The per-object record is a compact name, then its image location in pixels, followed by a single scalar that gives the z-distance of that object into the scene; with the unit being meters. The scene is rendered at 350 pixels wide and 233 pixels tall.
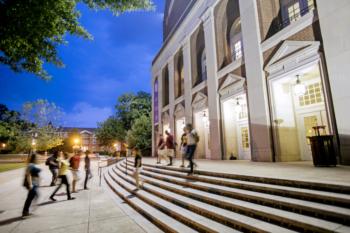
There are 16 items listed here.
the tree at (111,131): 43.14
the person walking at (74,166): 9.36
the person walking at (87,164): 10.25
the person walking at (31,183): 5.69
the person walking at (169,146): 10.02
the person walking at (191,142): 7.00
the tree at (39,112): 39.09
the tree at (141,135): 28.28
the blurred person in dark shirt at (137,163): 7.96
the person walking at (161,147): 11.17
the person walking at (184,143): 9.04
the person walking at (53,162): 10.37
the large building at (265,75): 6.56
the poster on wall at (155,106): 23.65
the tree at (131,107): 41.06
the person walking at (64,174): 7.76
